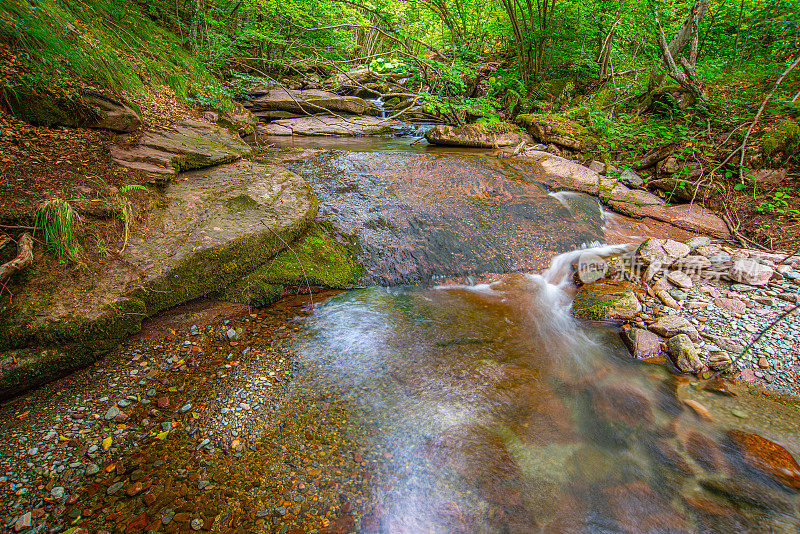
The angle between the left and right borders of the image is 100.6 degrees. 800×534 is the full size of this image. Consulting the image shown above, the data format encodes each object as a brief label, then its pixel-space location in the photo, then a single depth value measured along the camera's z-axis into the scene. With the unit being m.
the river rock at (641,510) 2.18
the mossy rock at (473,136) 8.48
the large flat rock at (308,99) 10.68
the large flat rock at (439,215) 4.73
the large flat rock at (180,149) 3.96
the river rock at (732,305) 3.81
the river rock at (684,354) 3.31
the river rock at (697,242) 5.04
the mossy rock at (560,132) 8.12
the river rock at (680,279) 4.31
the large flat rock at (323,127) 9.30
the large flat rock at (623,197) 5.93
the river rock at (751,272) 4.16
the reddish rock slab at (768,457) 2.46
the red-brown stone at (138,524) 1.77
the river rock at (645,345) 3.59
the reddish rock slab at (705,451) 2.57
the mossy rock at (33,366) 2.29
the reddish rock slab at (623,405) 2.98
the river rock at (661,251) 4.66
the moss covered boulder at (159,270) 2.44
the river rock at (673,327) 3.62
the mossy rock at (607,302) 4.11
